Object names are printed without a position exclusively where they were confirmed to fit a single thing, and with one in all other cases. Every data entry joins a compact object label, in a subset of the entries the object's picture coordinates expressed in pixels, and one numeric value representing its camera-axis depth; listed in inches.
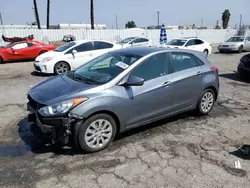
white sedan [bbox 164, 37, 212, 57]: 592.1
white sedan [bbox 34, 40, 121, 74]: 365.7
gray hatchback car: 130.7
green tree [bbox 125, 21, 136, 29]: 3575.3
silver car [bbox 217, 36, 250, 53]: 746.2
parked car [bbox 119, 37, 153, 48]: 651.5
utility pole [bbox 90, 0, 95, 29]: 1058.8
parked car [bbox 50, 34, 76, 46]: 896.9
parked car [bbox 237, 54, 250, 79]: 347.3
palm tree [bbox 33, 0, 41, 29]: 1096.1
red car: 504.1
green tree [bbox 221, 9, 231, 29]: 1756.9
